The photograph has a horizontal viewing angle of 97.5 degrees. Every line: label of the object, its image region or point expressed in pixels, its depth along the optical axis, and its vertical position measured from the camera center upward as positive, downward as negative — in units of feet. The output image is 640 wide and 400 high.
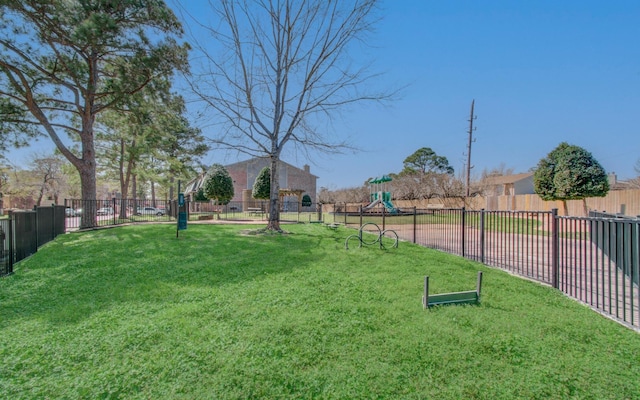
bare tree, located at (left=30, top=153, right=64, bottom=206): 108.45 +11.17
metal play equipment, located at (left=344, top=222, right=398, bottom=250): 23.78 -3.85
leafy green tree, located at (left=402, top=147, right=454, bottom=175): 153.23 +21.36
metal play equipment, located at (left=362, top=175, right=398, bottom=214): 68.20 +0.83
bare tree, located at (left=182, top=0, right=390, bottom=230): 35.55 +13.81
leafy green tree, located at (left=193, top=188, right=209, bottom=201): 95.97 +1.77
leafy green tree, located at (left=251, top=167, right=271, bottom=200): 86.38 +4.56
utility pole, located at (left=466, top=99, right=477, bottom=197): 76.74 +14.66
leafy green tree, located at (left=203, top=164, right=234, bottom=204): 75.87 +4.19
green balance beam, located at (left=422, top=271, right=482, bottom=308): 11.94 -4.28
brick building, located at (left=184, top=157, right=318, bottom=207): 119.24 +10.55
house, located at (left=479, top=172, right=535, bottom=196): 119.49 +6.70
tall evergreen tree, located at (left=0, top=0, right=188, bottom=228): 33.22 +19.49
